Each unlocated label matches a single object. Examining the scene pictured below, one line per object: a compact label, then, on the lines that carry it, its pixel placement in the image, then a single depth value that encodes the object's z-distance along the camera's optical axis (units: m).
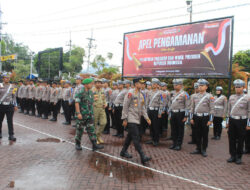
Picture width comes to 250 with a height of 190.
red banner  9.76
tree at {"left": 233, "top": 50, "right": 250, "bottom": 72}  34.44
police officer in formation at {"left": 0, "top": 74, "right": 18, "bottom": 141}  7.16
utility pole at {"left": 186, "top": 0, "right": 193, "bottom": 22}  19.77
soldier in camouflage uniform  6.10
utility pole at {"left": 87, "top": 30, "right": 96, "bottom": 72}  43.34
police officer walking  5.26
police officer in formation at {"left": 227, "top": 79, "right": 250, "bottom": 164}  5.62
